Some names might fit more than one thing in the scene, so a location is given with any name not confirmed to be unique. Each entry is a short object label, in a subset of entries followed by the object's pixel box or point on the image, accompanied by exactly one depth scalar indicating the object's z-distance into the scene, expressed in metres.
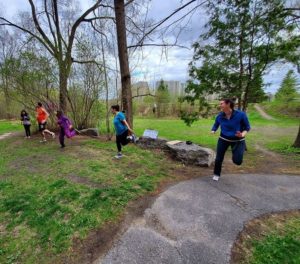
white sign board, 8.01
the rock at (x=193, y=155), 5.92
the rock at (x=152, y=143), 7.69
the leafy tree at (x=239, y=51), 6.91
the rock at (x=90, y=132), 10.90
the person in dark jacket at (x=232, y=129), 4.33
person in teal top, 6.17
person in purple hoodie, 7.79
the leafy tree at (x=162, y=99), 26.88
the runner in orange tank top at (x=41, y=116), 9.52
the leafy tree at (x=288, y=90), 23.45
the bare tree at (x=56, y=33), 10.79
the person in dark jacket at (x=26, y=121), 10.17
